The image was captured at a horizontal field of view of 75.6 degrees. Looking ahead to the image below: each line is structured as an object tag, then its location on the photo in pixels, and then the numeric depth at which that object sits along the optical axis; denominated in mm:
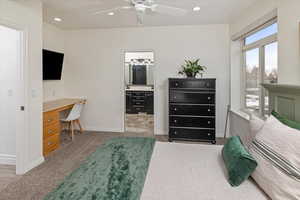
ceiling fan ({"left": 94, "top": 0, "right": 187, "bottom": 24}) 2344
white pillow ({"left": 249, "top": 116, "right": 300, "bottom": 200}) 1183
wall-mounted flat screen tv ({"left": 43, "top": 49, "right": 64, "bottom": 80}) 4273
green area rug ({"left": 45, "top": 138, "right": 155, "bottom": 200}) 1317
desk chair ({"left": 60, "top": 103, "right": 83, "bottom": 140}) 4297
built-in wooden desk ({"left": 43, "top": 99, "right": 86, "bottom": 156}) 3539
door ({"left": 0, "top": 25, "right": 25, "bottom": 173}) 2850
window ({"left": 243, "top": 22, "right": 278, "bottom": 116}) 3006
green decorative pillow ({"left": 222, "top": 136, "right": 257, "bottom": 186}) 1401
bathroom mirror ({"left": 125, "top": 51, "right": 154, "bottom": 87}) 6707
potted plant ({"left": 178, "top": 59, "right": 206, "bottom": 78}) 4332
